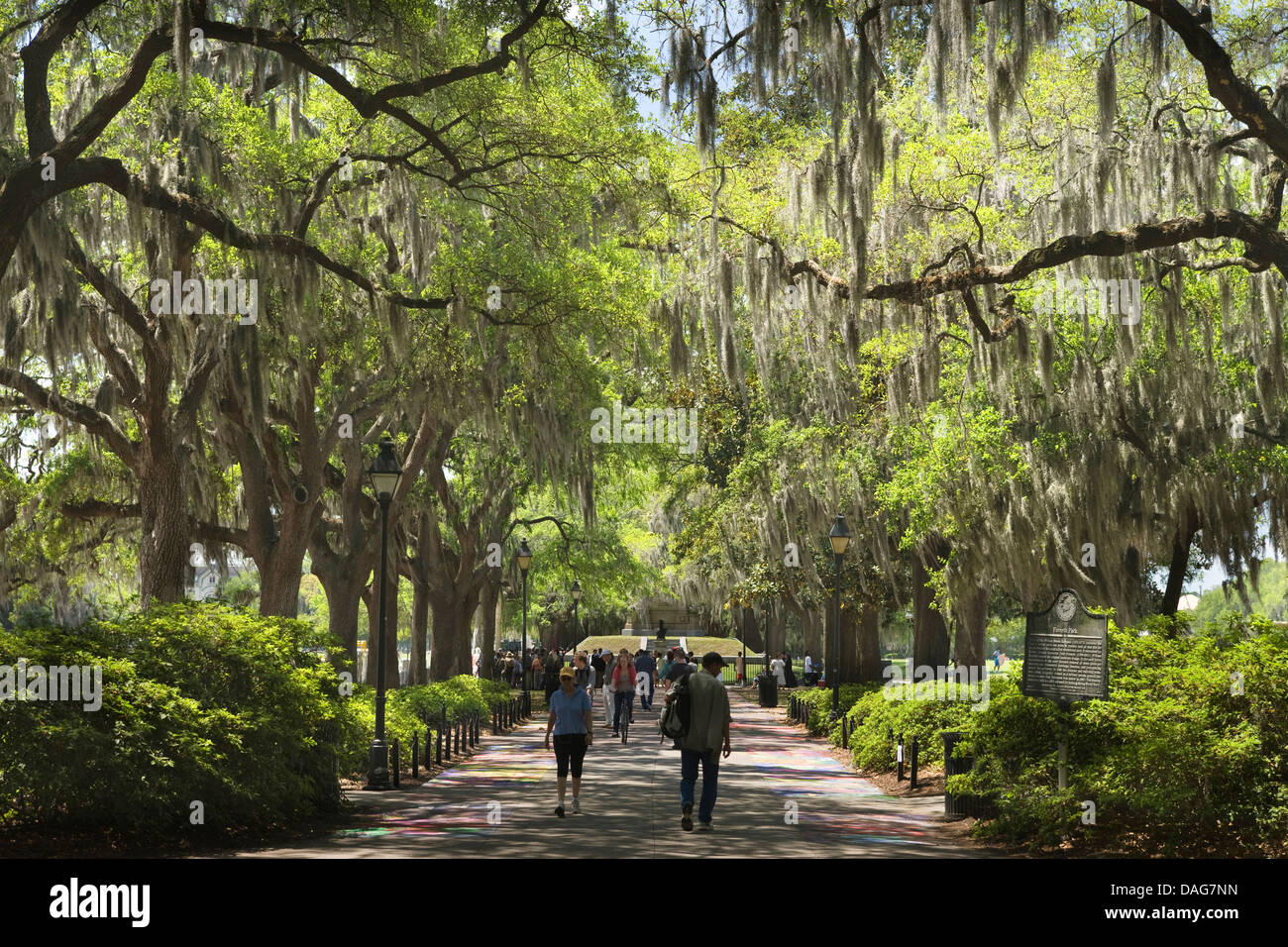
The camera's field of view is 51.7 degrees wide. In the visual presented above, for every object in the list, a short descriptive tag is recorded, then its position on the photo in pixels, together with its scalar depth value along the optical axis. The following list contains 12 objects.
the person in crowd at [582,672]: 31.49
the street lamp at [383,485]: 17.12
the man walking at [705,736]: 13.38
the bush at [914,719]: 17.75
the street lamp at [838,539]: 26.23
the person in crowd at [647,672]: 36.50
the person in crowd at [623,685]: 26.35
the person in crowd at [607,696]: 29.79
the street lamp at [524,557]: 37.62
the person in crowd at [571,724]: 14.67
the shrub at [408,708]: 16.05
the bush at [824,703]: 28.14
